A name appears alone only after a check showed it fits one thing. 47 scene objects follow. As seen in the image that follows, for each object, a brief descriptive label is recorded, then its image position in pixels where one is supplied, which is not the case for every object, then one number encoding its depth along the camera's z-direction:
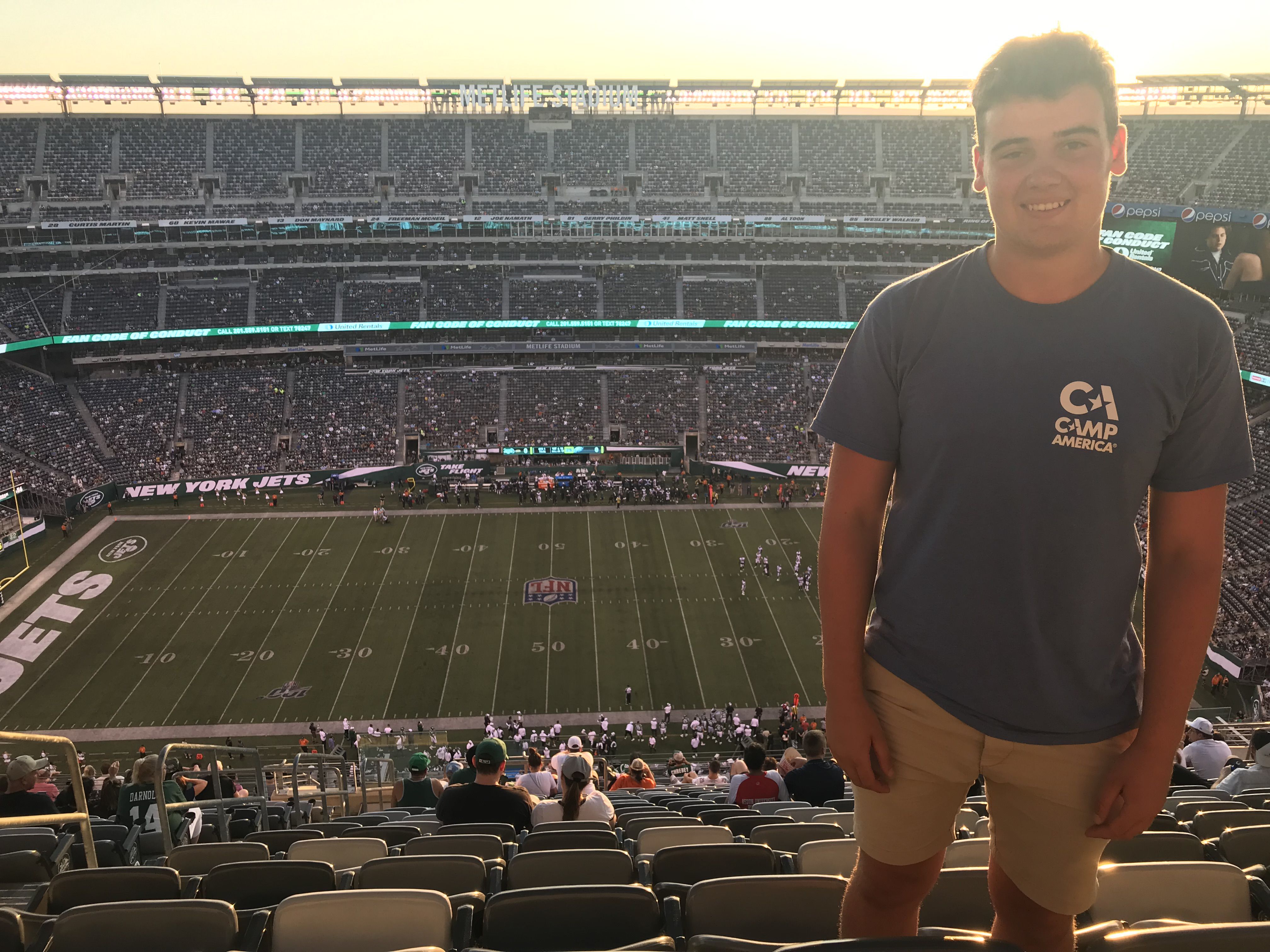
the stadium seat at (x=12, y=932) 3.18
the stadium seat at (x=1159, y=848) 4.72
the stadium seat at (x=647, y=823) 6.90
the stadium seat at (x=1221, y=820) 5.73
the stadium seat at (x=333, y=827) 7.76
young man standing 2.30
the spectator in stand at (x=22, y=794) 8.30
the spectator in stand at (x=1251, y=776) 8.62
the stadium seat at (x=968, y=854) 4.39
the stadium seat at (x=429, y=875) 4.41
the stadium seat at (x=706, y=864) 4.62
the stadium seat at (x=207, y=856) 5.47
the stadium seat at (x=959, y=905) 3.35
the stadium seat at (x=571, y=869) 4.46
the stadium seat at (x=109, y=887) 4.40
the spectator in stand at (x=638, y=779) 13.43
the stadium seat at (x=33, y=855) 5.59
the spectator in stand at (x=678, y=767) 18.59
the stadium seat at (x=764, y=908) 3.17
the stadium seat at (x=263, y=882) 4.41
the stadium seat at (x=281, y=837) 6.86
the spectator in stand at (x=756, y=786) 9.42
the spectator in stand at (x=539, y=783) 8.96
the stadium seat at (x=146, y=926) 3.16
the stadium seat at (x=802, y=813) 7.47
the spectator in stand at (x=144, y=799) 8.27
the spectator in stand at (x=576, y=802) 7.45
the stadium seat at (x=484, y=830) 6.65
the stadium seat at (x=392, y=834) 6.79
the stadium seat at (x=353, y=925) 3.02
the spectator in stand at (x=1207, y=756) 10.86
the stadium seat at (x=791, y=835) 5.86
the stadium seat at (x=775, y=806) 8.55
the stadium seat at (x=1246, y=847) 4.40
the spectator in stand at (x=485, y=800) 7.50
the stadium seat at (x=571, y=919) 3.11
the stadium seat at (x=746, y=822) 6.95
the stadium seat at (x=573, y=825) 6.67
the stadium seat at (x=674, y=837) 5.96
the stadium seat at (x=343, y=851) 5.64
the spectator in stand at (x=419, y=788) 11.04
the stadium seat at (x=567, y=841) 5.77
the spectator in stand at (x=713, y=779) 15.72
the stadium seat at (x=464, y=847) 5.63
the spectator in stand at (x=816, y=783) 9.55
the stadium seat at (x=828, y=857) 4.47
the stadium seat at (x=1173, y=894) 3.05
